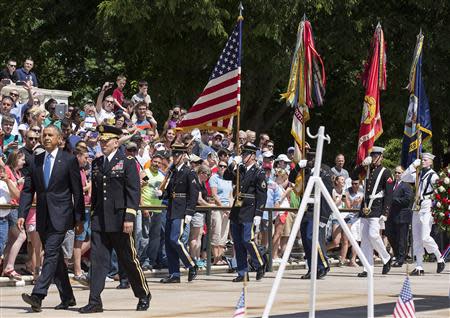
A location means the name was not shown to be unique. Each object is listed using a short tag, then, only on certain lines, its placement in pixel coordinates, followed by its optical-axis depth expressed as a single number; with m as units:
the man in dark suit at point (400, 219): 24.41
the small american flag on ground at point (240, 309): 9.63
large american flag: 19.45
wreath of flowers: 16.09
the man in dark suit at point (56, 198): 14.41
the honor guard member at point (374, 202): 20.64
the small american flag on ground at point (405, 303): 10.77
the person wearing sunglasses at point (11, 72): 24.67
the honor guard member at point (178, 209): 19.11
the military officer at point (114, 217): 14.38
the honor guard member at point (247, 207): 19.42
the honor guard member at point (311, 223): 20.12
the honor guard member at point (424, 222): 21.78
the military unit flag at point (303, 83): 16.31
